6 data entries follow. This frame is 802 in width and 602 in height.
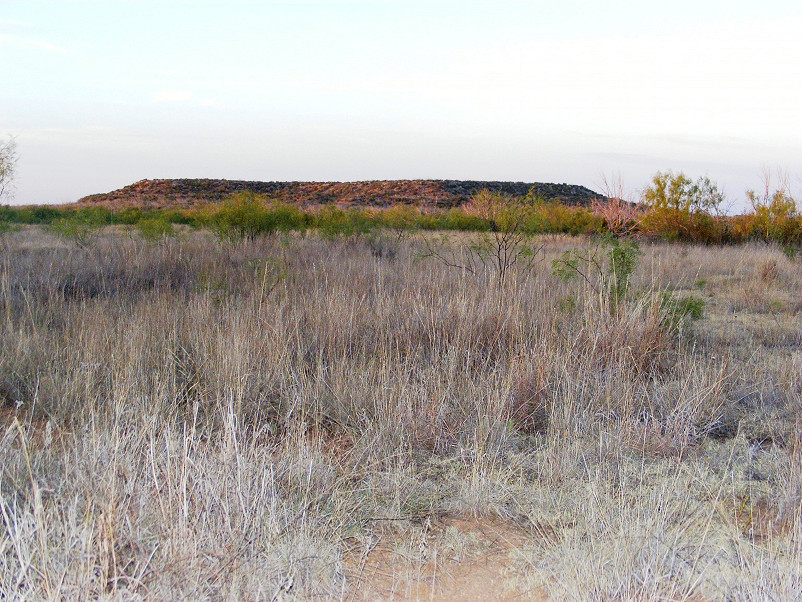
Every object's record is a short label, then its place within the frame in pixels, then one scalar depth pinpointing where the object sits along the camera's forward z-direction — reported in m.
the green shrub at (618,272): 6.85
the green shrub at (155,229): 13.66
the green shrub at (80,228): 13.94
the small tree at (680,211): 21.03
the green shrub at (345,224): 16.34
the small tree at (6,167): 15.04
